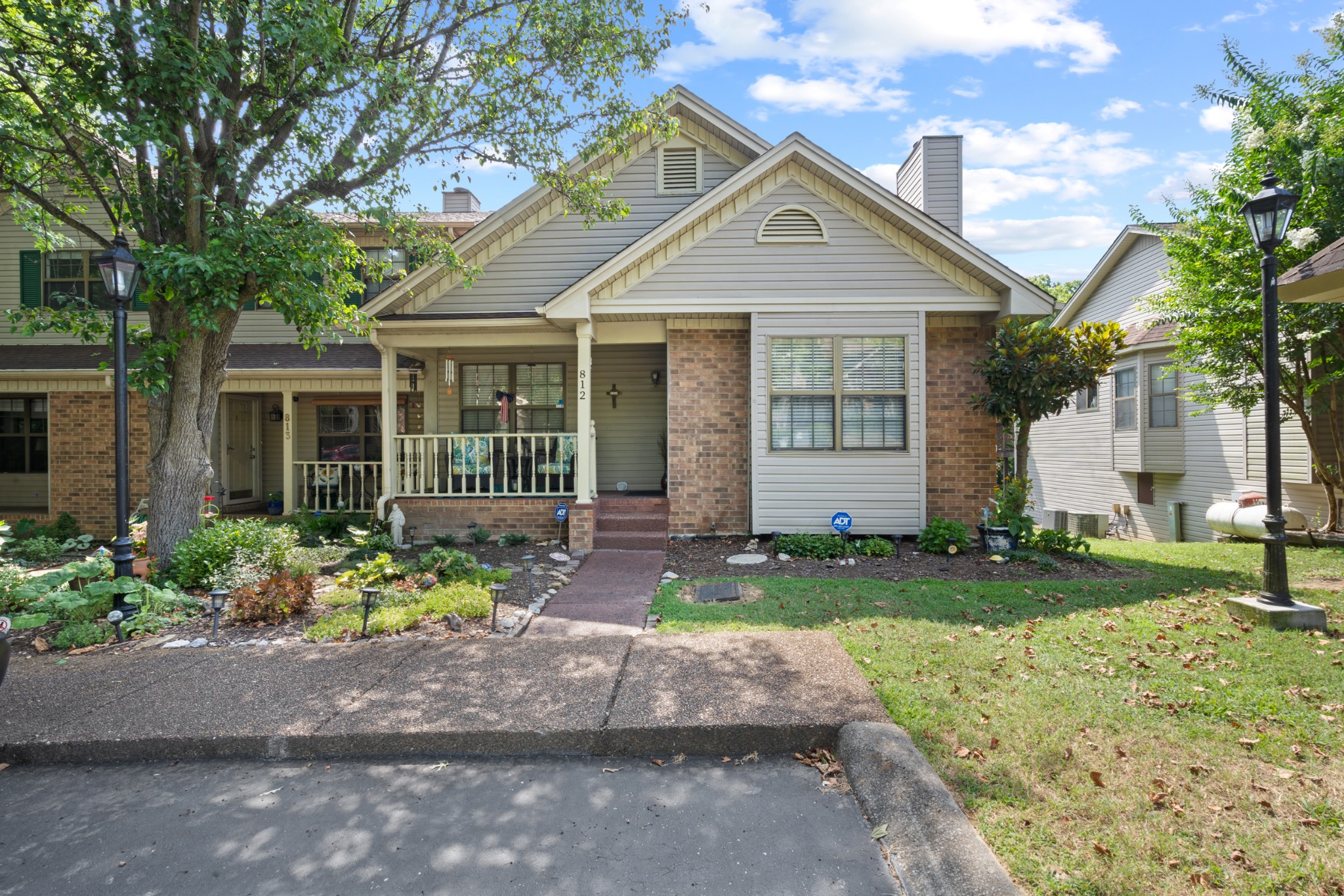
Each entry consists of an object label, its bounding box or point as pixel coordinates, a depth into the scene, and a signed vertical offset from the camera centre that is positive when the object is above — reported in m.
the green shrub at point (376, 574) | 6.88 -1.30
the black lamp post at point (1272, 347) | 5.29 +0.79
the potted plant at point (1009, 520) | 8.24 -0.94
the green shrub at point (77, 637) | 5.32 -1.49
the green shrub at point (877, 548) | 8.56 -1.31
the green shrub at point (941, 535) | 8.63 -1.16
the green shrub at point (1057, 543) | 8.39 -1.22
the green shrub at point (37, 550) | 9.16 -1.37
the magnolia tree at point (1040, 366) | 8.16 +0.99
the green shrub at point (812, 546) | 8.61 -1.30
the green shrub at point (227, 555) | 6.82 -1.09
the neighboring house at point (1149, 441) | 12.45 +0.10
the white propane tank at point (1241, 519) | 10.83 -1.27
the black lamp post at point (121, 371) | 5.81 +0.71
